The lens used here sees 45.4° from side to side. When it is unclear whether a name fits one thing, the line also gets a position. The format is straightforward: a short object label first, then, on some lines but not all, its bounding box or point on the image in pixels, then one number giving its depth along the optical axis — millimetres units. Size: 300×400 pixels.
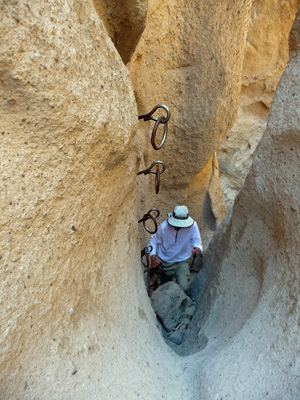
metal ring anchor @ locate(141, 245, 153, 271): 1608
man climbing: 2109
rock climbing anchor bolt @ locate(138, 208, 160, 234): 1520
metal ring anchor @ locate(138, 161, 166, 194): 1349
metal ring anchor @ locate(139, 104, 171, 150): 1123
